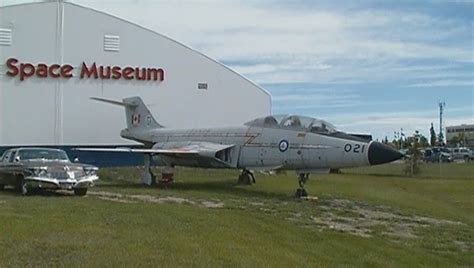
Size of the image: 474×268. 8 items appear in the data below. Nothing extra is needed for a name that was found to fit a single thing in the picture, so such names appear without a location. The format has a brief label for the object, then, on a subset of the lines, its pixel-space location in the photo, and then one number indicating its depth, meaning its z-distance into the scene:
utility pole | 109.82
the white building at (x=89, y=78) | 31.89
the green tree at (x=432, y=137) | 110.61
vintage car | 17.81
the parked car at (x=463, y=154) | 74.45
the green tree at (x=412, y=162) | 38.88
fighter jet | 19.36
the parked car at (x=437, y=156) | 66.76
